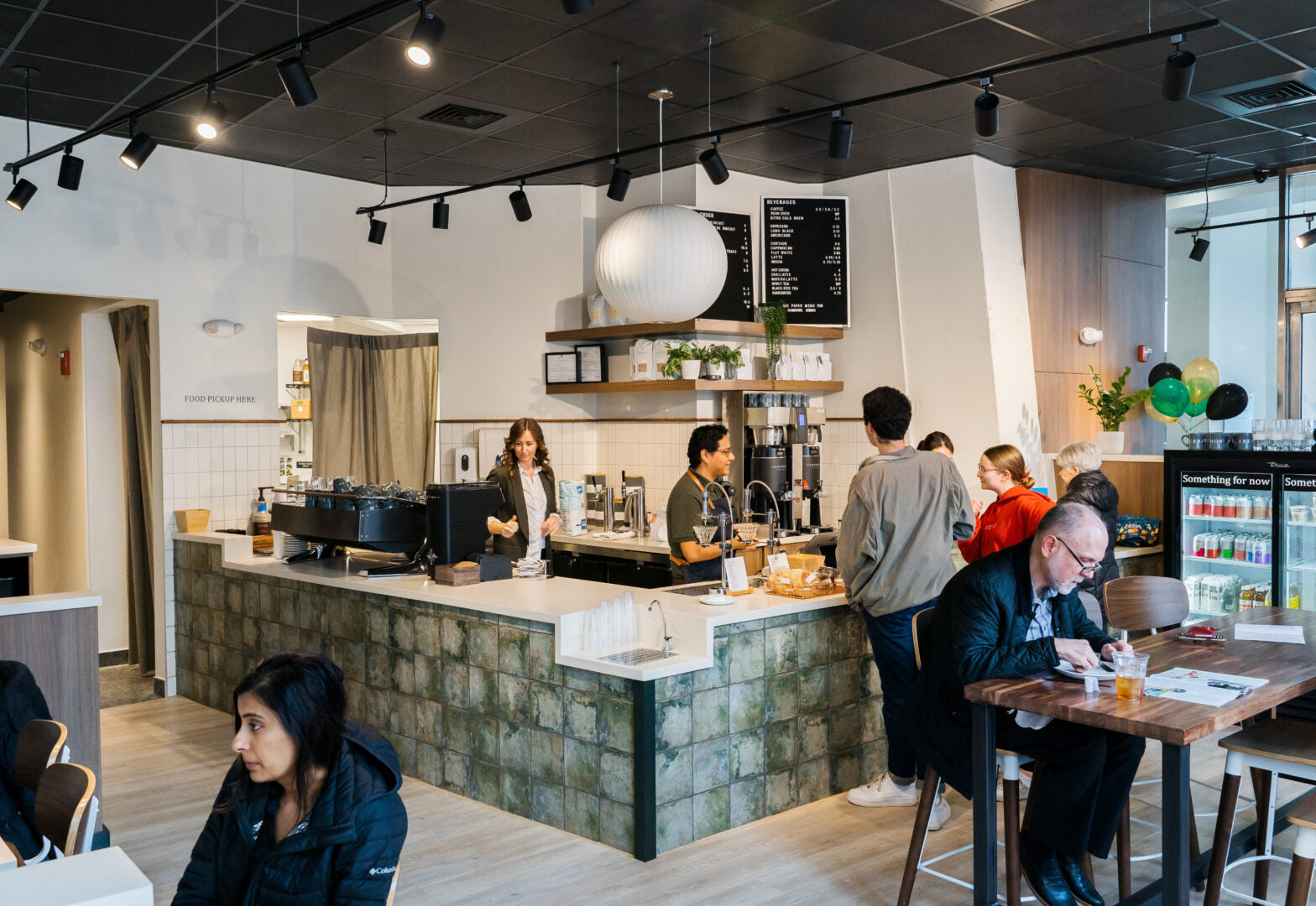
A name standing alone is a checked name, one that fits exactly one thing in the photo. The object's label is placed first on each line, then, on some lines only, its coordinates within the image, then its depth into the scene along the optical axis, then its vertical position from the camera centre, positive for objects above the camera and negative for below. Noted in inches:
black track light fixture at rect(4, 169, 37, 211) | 212.7 +45.5
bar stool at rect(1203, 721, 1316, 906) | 122.3 -39.9
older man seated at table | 119.3 -31.0
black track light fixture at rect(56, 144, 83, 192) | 209.5 +49.1
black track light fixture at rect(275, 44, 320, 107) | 156.9 +50.0
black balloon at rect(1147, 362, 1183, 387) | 286.8 +10.6
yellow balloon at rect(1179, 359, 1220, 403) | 278.8 +8.2
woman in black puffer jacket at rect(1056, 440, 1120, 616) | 203.8 -13.9
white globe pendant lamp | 182.7 +26.4
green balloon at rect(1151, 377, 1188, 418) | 275.4 +3.9
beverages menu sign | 276.2 +40.6
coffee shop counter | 155.5 -44.5
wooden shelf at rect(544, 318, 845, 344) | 259.9 +21.5
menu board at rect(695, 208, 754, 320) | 269.0 +35.7
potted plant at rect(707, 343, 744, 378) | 261.1 +14.1
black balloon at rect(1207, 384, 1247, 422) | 273.1 +2.3
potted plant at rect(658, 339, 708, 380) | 258.4 +13.5
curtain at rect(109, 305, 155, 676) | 261.1 -10.5
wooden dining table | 104.0 -30.2
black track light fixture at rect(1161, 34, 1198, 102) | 153.7 +48.3
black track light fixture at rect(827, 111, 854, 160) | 182.2 +47.2
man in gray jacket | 165.5 -19.2
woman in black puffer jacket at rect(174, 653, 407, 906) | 79.4 -28.8
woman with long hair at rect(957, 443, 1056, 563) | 184.7 -15.9
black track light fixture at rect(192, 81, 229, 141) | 174.1 +49.7
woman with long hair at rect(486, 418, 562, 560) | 221.6 -15.3
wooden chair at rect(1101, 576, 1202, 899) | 159.5 -28.2
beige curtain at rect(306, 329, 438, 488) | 299.3 +4.3
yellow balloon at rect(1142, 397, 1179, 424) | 291.3 -0.3
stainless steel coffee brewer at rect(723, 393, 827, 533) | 263.9 -9.6
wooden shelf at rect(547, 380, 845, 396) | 258.7 +7.7
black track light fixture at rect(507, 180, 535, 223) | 238.5 +47.3
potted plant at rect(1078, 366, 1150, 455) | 274.5 +0.9
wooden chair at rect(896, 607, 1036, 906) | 123.8 -47.6
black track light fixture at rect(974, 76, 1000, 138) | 170.6 +47.7
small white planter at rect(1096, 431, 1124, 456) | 276.1 -7.6
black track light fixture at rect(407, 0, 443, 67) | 142.8 +50.6
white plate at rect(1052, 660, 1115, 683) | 115.9 -28.0
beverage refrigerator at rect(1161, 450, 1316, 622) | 239.6 -27.1
